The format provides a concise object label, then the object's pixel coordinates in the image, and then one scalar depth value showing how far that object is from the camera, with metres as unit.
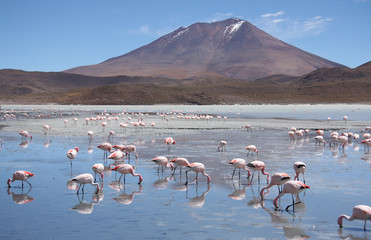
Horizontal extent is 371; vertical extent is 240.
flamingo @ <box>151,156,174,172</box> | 11.50
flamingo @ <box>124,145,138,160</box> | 13.77
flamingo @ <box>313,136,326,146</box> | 18.05
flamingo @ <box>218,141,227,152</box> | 16.08
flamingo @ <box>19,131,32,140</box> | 19.45
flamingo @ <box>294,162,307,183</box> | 10.20
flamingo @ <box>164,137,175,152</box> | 15.84
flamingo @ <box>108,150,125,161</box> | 12.19
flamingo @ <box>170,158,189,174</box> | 11.36
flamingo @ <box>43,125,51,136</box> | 22.70
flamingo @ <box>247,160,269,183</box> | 10.55
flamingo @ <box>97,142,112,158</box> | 14.05
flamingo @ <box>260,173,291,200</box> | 9.00
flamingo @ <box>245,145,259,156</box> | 14.40
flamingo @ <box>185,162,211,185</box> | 10.41
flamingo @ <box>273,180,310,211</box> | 8.18
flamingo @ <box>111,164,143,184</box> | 10.40
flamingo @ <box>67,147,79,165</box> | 12.25
